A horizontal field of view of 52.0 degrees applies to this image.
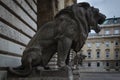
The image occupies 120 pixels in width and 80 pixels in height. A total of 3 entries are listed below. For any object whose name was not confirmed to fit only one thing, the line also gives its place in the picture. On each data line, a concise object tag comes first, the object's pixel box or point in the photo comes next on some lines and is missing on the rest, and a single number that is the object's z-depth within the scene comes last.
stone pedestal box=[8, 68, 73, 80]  2.15
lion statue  2.33
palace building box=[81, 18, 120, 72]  35.14
